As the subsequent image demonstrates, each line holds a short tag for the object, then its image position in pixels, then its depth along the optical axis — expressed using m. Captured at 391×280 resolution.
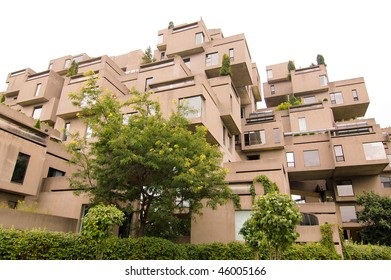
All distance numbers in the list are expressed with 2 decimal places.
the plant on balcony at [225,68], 26.78
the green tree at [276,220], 7.90
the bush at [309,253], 13.49
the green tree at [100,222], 9.22
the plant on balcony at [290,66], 43.82
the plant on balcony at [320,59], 41.56
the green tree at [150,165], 13.05
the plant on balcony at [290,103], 36.60
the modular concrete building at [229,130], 18.12
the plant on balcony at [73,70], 31.00
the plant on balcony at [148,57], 35.94
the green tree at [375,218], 23.58
